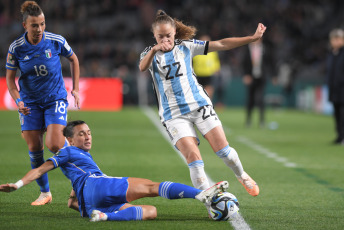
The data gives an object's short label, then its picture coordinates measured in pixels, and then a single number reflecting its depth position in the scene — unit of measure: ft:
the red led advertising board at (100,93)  176.45
